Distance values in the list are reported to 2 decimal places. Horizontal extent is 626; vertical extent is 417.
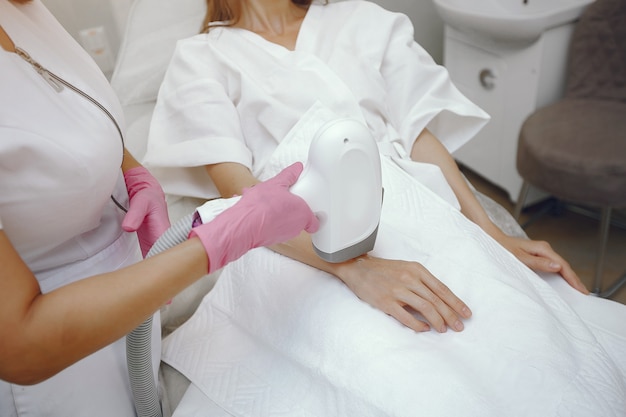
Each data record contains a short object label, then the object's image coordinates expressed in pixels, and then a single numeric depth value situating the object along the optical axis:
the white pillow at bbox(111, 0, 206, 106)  1.51
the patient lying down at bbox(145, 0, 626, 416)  0.72
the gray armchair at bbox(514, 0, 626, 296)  1.61
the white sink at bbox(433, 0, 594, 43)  1.74
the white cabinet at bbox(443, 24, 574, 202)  1.89
